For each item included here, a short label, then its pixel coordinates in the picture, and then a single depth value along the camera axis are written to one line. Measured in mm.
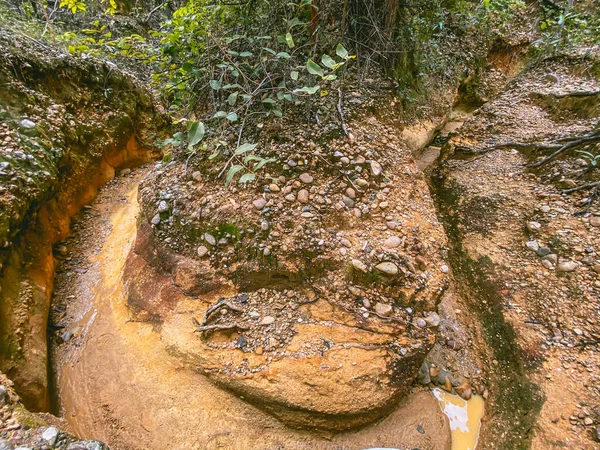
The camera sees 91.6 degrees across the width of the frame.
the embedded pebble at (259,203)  2254
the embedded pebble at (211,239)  2334
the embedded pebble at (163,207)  2482
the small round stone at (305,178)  2344
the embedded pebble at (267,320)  2121
